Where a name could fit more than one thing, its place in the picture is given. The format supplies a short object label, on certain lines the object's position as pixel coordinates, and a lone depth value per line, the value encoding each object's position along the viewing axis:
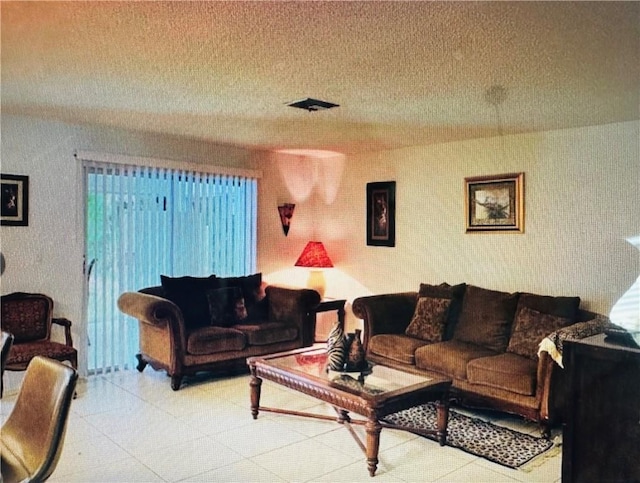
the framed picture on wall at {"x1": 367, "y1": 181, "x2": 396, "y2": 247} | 5.34
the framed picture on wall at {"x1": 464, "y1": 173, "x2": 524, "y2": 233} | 4.39
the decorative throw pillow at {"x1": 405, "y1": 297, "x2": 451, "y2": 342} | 4.29
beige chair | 1.63
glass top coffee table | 2.82
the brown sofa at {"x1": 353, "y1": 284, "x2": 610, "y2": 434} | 3.36
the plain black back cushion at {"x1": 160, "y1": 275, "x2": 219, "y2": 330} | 4.61
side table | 5.31
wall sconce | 5.79
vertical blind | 4.55
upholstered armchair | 3.71
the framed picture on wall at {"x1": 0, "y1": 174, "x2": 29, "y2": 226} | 4.01
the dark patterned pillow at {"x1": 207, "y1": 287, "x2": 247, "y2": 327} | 4.71
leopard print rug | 3.03
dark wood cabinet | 2.09
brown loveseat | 4.22
